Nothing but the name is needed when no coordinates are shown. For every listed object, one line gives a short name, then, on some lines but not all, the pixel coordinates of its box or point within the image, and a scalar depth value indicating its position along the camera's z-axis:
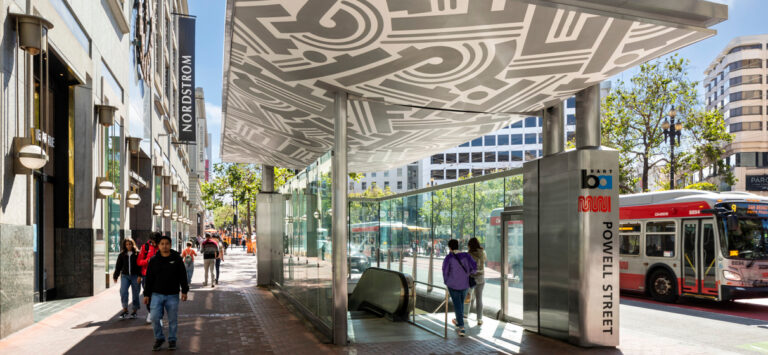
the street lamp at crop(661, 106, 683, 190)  26.47
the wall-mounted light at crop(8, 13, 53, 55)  10.52
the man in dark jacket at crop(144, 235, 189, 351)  8.63
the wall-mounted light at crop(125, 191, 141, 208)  20.73
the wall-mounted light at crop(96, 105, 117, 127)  16.70
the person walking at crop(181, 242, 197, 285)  16.92
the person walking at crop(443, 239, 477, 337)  10.13
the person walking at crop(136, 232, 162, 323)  11.38
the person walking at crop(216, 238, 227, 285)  19.45
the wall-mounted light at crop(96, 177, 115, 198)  16.14
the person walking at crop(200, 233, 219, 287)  19.09
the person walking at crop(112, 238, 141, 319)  11.48
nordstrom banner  37.50
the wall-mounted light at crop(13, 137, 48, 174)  10.07
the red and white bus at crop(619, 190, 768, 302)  14.71
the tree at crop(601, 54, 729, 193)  29.22
